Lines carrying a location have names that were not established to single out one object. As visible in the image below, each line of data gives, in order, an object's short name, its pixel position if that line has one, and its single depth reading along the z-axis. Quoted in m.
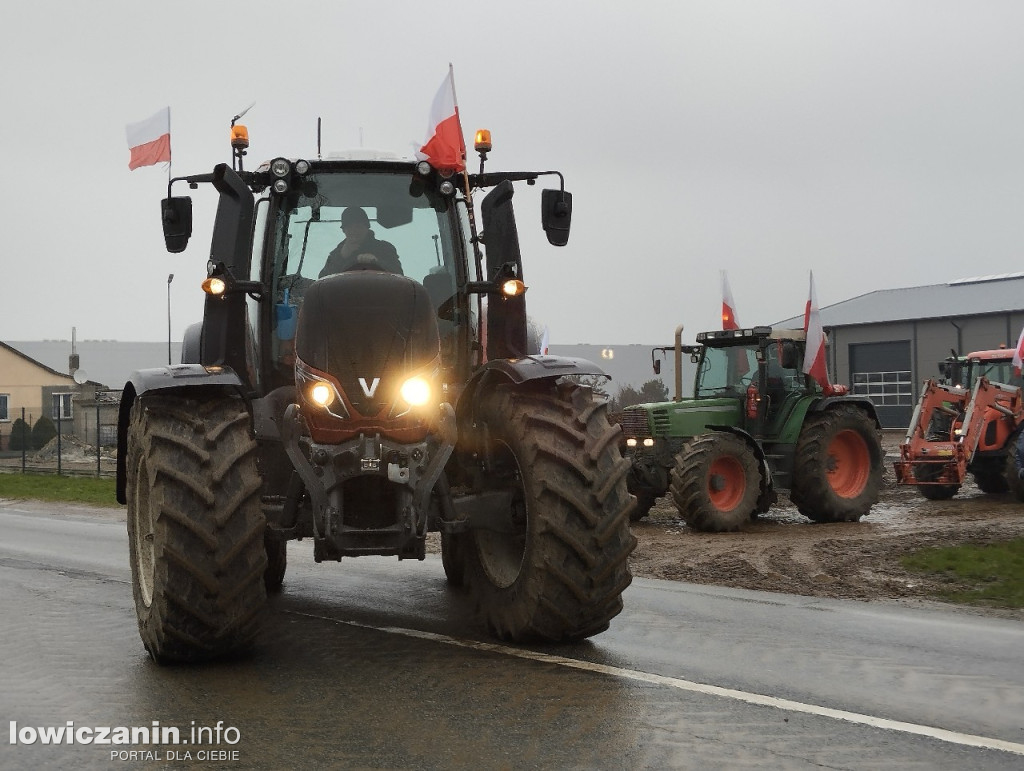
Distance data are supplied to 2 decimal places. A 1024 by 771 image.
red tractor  20.05
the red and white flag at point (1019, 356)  20.14
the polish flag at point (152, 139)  12.18
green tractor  17.28
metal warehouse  46.06
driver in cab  7.65
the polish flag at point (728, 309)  19.88
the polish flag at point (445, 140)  8.40
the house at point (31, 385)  62.91
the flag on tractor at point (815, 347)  17.20
